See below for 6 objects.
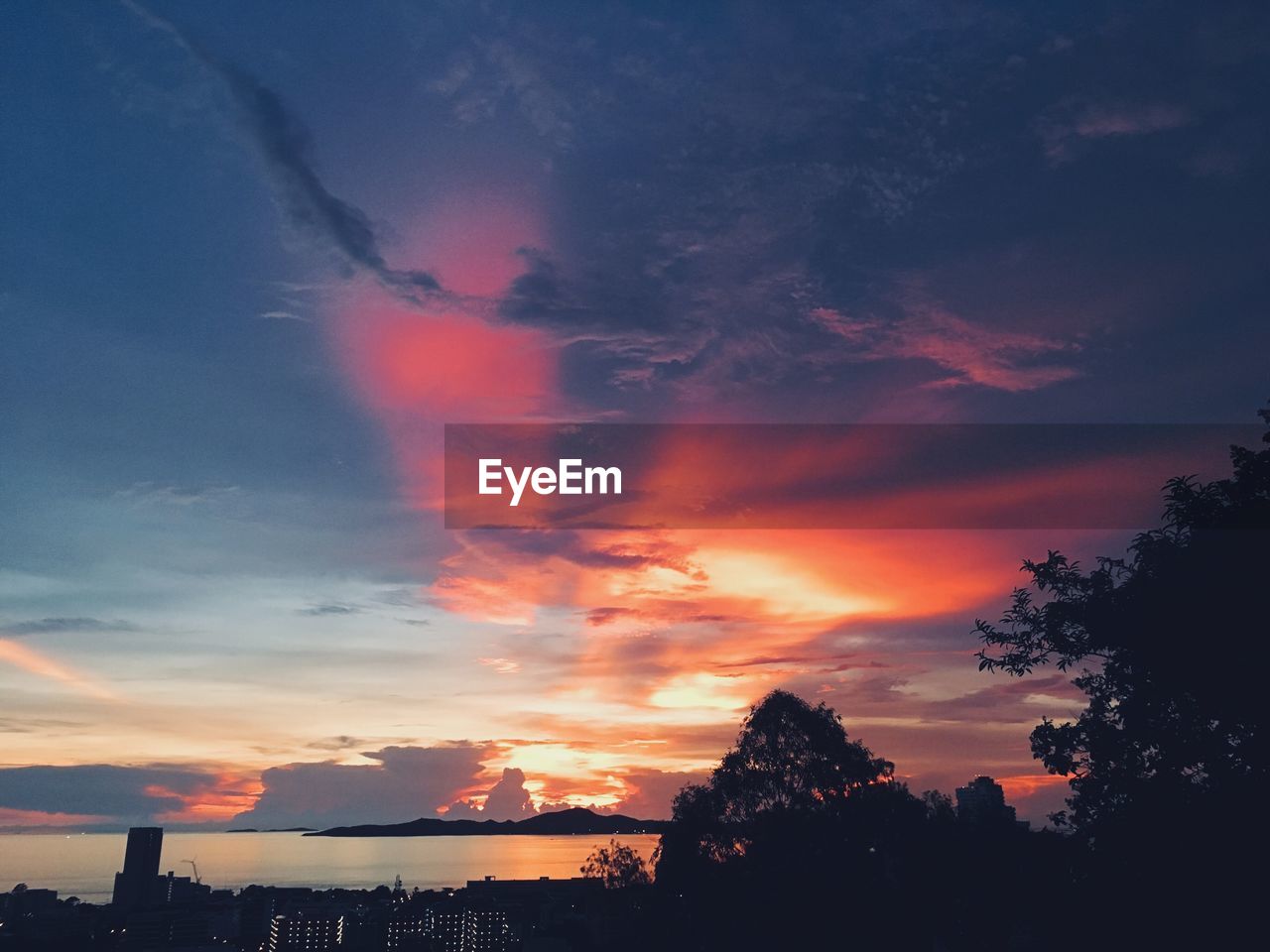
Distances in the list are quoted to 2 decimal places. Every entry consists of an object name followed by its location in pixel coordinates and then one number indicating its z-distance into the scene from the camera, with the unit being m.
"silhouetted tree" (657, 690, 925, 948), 33.06
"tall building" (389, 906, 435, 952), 149.50
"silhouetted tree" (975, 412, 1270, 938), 15.62
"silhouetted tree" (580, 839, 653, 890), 57.72
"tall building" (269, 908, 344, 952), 157.25
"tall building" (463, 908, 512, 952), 158.75
